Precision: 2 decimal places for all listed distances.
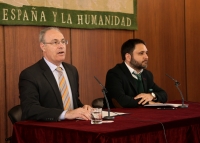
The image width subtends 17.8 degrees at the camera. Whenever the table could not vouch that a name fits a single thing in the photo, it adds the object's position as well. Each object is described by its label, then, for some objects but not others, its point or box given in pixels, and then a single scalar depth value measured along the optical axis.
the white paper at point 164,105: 6.56
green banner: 7.56
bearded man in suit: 7.21
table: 4.55
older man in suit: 5.45
